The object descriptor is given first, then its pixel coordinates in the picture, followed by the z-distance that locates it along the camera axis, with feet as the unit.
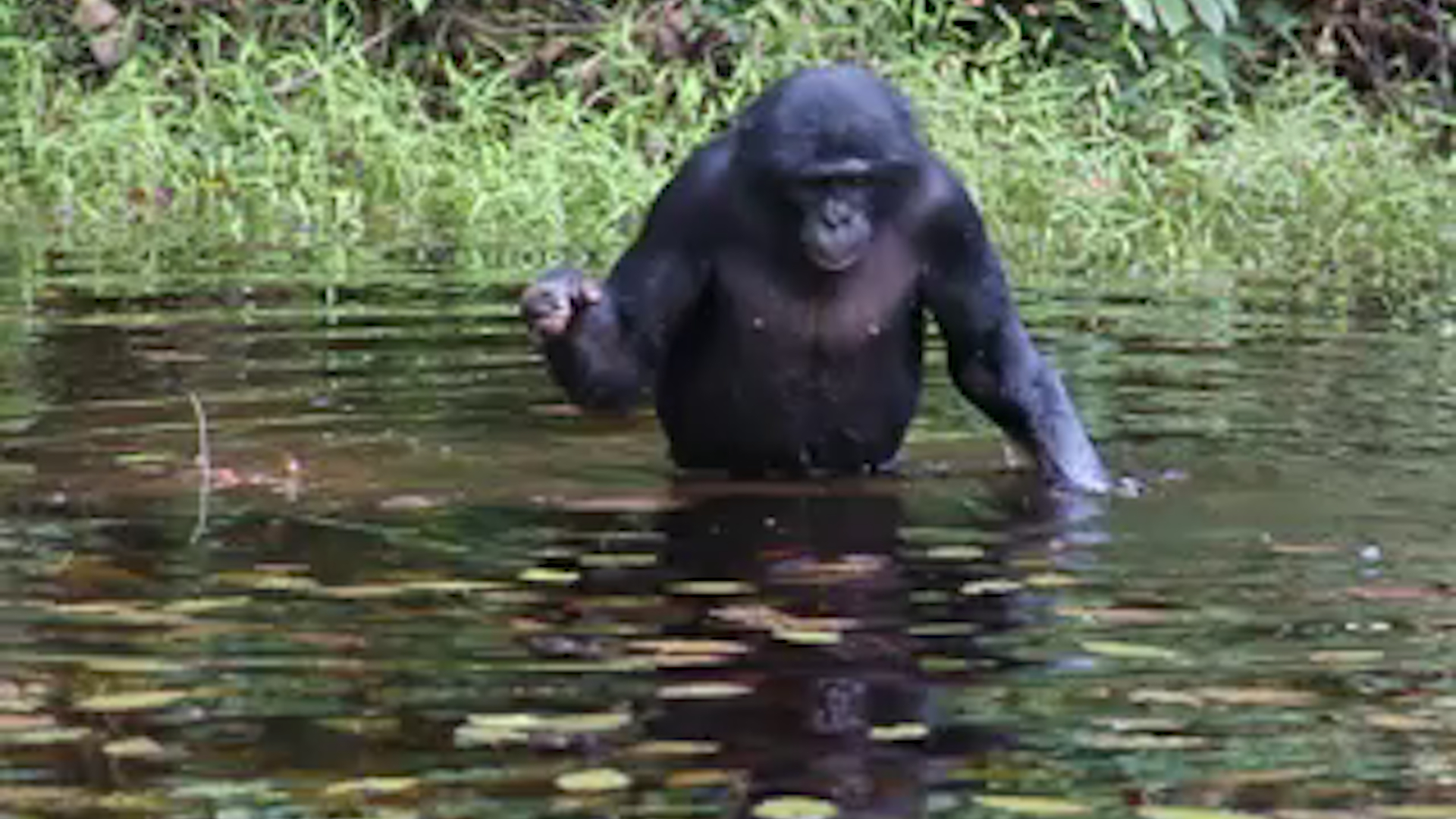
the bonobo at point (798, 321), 46.32
